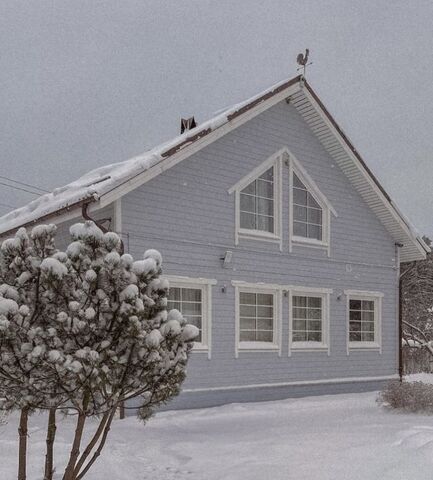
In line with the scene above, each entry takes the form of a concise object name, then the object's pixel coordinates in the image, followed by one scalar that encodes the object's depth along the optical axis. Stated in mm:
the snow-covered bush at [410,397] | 11258
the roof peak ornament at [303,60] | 14656
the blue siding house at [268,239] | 12211
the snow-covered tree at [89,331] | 5523
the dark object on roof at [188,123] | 15805
